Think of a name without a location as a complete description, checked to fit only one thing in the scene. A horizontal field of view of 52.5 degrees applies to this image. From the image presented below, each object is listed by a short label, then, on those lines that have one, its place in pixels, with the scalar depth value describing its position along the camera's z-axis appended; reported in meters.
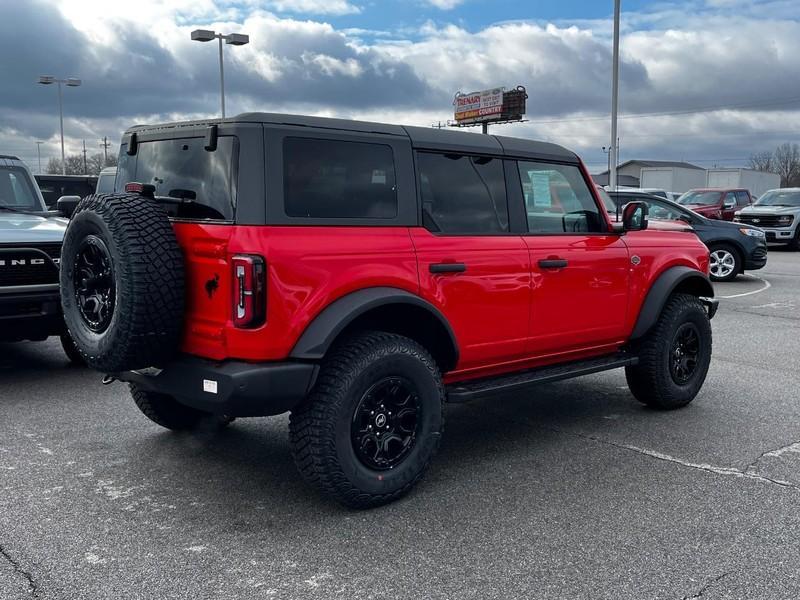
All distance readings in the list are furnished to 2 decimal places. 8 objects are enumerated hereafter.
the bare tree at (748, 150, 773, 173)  112.62
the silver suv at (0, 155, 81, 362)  6.39
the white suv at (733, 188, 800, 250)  22.58
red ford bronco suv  3.73
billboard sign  69.19
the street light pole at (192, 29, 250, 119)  27.09
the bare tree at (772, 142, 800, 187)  106.25
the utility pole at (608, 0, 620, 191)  22.94
